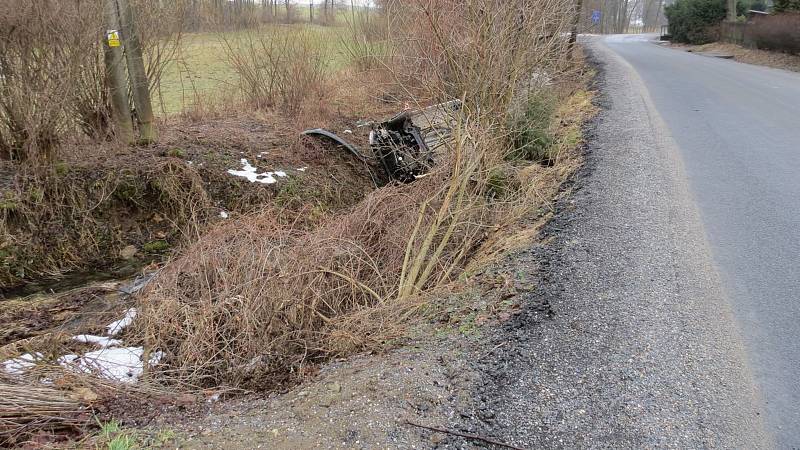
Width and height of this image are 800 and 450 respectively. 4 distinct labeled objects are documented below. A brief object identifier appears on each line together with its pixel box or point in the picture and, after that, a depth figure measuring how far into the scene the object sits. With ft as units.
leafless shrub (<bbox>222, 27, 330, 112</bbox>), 41.63
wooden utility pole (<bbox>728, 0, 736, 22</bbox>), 93.90
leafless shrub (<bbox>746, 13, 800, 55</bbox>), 64.54
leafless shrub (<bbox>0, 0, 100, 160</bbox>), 24.36
